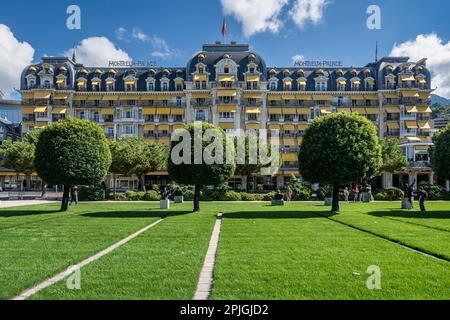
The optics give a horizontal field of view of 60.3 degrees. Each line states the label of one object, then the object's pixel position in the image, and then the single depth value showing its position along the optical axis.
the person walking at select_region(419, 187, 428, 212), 25.50
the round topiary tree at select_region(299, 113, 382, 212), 23.86
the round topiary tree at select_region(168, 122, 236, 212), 24.34
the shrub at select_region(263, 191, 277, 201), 40.91
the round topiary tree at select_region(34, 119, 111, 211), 25.02
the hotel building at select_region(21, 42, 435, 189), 62.34
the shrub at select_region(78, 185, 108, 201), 40.69
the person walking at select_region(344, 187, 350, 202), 37.82
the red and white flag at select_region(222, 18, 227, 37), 62.46
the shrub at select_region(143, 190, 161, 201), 40.84
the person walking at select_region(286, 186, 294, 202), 38.75
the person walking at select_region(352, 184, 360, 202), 38.17
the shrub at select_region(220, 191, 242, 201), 40.47
